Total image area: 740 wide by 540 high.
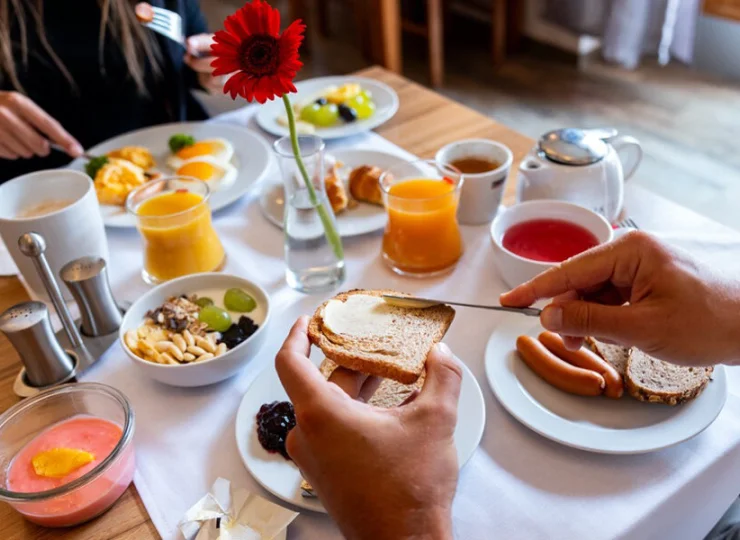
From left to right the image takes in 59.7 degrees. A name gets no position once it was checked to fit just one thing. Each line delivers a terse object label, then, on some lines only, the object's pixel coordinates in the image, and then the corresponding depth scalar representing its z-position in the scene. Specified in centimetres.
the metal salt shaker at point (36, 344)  94
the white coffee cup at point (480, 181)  122
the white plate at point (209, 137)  139
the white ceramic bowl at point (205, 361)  93
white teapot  114
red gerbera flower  85
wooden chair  366
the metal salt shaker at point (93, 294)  103
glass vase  109
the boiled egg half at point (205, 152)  152
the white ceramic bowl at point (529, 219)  106
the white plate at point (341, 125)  161
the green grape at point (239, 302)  105
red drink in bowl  109
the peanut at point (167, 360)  95
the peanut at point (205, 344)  96
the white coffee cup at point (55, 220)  109
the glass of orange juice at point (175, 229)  115
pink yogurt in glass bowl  78
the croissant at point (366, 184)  134
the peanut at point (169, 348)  95
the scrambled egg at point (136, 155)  151
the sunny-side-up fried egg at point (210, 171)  144
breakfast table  77
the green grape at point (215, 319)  100
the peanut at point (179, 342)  97
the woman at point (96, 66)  170
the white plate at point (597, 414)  81
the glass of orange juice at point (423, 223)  112
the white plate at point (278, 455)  79
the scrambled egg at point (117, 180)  139
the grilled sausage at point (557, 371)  87
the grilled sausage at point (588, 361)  88
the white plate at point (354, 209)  129
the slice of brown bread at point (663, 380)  85
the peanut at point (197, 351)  95
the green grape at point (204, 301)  105
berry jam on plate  84
